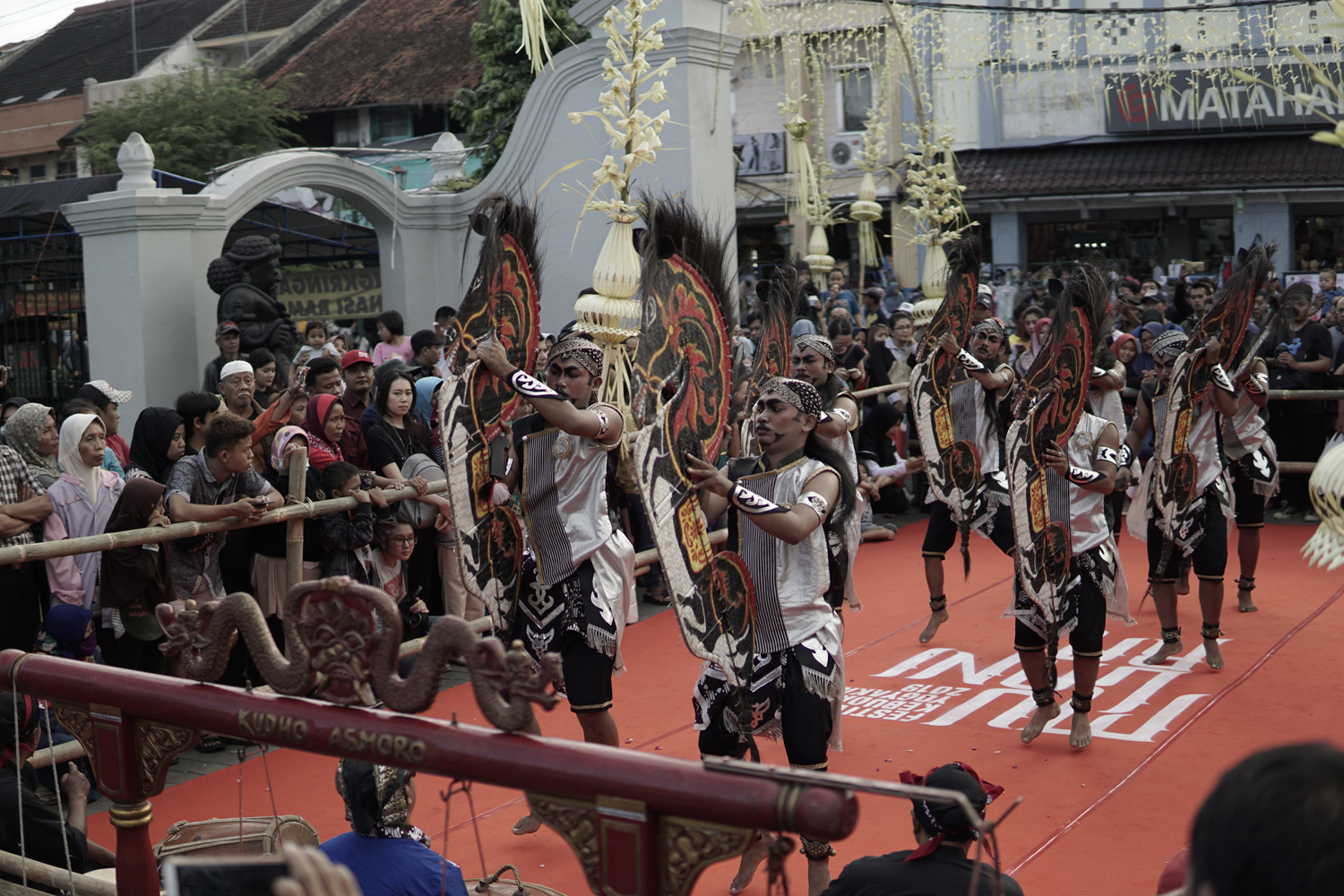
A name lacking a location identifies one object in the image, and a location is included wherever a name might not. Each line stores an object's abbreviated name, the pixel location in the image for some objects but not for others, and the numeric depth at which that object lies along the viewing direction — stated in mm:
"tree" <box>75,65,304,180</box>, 21344
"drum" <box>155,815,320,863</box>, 3658
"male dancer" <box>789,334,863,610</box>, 6258
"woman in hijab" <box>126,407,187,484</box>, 6191
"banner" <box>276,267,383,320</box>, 12227
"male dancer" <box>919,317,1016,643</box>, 7258
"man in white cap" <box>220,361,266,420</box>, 6863
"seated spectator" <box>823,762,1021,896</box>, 2951
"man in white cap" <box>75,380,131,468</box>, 6348
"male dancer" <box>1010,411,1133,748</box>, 5578
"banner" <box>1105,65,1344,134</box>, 18984
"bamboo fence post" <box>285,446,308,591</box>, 5895
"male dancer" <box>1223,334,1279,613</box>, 7664
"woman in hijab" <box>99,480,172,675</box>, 5418
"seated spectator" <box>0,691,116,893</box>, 3500
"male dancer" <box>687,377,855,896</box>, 4164
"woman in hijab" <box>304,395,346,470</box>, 6625
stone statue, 9133
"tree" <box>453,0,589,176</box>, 17938
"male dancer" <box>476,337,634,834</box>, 4730
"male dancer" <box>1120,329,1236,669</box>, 6605
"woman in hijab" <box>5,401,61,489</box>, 5824
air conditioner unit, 22484
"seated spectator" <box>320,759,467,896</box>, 3059
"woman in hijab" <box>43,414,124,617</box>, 5523
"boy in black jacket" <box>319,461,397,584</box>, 6129
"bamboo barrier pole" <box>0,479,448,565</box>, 4820
